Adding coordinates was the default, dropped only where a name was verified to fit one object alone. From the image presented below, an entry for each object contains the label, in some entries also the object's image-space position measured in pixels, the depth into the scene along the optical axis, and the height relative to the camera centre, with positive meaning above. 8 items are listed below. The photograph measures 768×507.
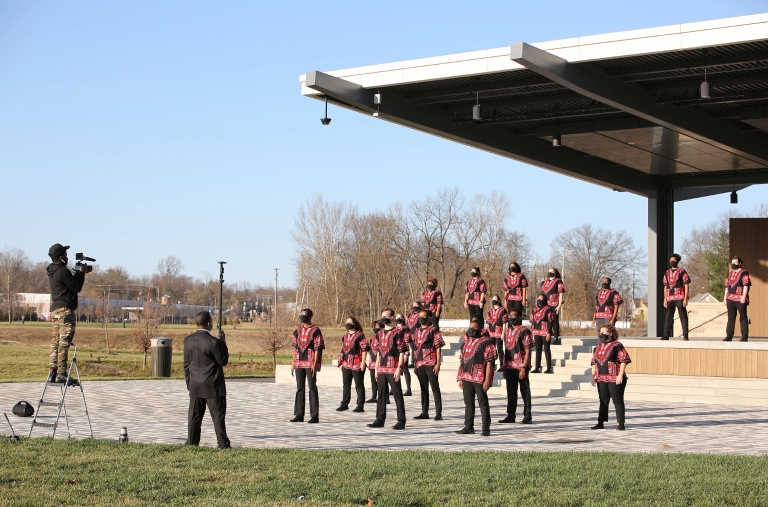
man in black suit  10.66 -0.83
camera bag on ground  11.02 -1.27
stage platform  19.31 -1.35
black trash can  28.41 -1.54
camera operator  11.10 +0.13
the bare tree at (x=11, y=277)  108.62 +3.57
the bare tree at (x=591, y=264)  81.81 +4.77
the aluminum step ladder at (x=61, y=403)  10.93 -1.18
